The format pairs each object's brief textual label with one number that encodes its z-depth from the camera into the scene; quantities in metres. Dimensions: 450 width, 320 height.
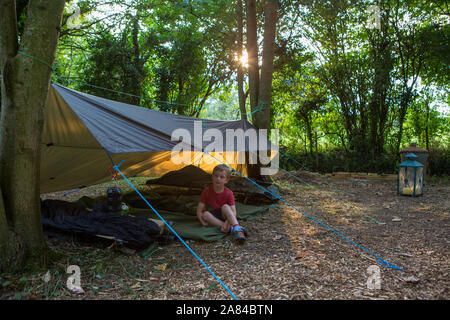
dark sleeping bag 2.47
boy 2.91
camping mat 2.87
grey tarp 2.71
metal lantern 4.81
